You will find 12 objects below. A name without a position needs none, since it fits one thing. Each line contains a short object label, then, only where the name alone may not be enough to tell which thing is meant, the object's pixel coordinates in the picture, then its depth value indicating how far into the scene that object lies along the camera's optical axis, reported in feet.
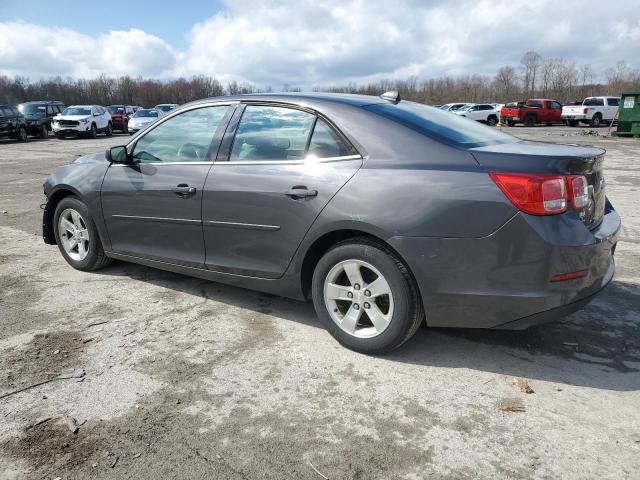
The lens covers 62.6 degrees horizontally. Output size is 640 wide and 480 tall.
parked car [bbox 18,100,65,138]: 91.99
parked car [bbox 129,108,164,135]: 99.81
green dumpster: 79.10
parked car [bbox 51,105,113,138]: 91.45
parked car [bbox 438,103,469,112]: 137.39
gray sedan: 9.46
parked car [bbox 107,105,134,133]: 111.96
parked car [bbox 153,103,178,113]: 112.55
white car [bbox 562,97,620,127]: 115.65
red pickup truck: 122.21
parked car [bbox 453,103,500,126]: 133.69
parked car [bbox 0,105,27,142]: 82.79
